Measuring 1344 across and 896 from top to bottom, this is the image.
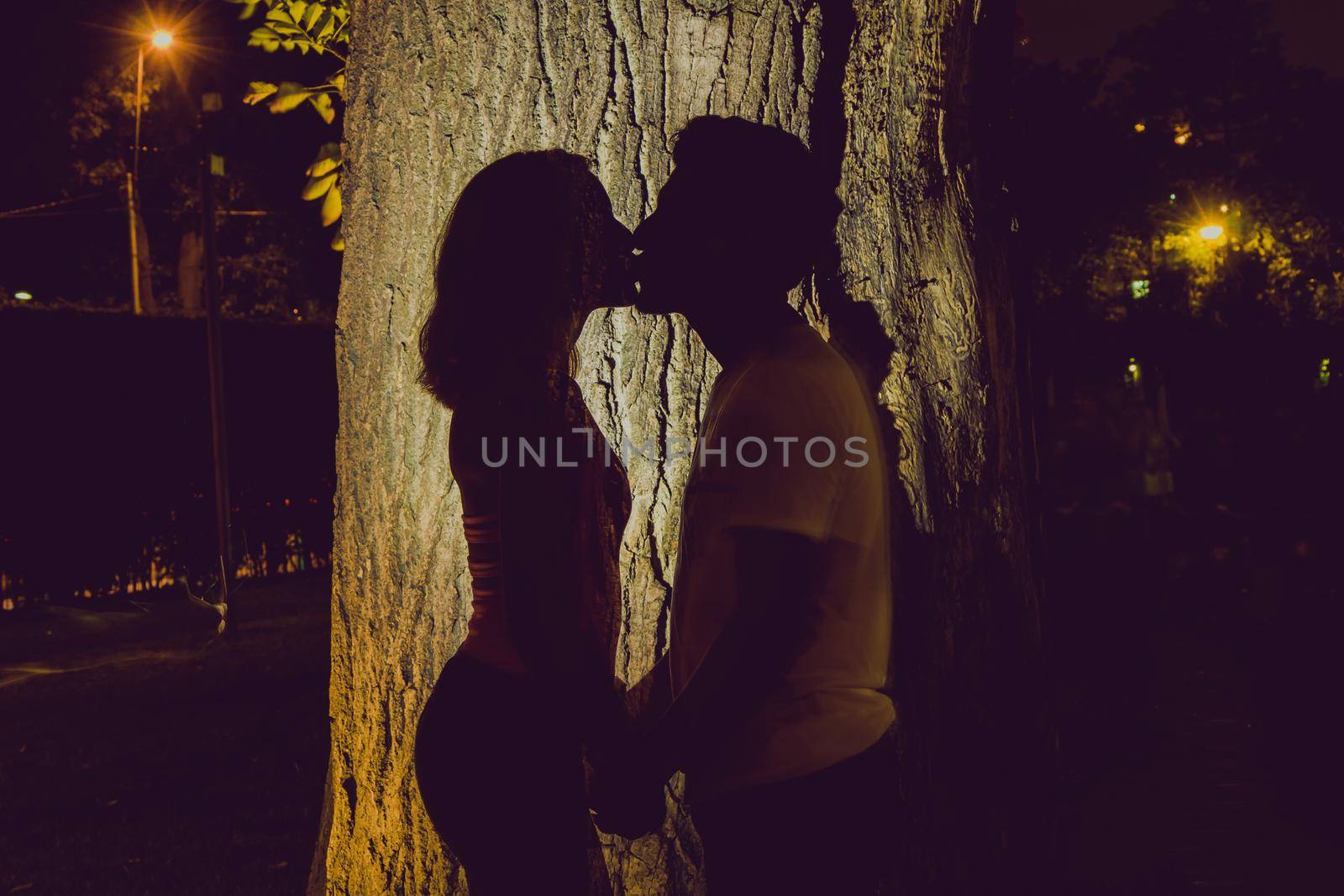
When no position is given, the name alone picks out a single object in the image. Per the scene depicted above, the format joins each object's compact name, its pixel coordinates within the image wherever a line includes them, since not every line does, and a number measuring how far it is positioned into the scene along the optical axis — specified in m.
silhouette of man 1.69
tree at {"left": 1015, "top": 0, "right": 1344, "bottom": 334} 21.25
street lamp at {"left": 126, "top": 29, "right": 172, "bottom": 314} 24.00
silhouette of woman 1.83
